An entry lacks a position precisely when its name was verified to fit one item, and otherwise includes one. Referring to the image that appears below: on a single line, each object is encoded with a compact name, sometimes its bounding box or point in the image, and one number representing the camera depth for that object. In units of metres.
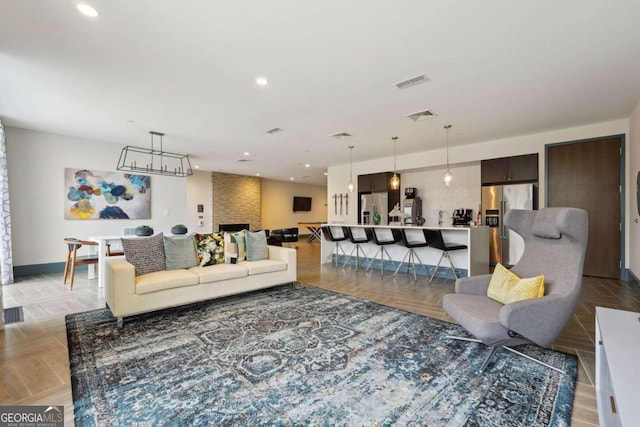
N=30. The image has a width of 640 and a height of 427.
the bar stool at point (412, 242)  5.01
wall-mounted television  12.95
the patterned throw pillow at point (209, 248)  3.87
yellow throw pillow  2.21
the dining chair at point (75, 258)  4.47
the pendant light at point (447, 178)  5.06
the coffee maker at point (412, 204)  7.20
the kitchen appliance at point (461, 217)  6.42
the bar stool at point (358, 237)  5.67
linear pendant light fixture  6.29
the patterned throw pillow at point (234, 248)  4.04
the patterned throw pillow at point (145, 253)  3.29
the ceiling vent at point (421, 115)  4.18
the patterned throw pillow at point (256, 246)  4.28
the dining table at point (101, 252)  4.42
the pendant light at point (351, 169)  7.73
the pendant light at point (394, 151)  5.55
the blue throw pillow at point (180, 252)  3.62
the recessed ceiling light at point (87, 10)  2.10
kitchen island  4.49
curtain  4.70
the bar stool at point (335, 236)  6.09
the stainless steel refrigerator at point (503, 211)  5.39
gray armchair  1.93
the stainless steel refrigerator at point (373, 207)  7.29
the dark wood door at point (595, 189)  4.71
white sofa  2.93
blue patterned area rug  1.62
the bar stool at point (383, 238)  5.38
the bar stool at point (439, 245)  4.61
